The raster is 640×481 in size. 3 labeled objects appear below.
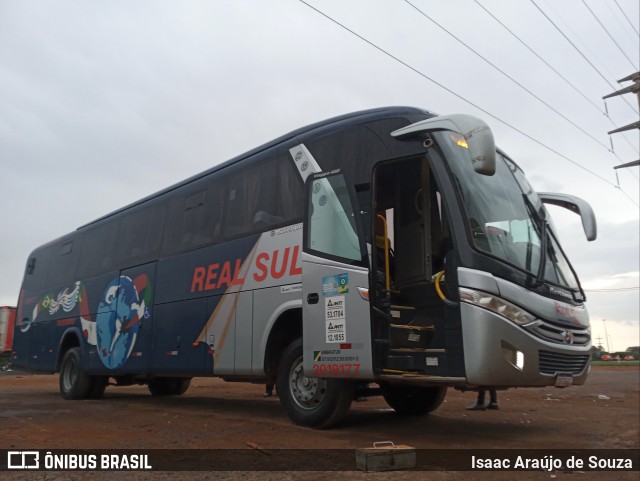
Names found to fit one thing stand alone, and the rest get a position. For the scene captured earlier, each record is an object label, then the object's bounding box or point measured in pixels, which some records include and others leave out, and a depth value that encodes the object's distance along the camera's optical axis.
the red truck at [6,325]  28.98
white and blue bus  5.46
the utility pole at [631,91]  29.86
